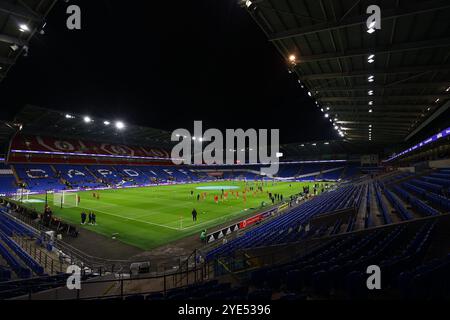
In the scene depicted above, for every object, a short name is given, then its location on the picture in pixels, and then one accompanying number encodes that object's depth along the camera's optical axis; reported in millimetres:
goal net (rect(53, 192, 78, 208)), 32781
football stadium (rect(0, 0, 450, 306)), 7003
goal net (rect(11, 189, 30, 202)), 38725
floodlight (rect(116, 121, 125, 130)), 50472
